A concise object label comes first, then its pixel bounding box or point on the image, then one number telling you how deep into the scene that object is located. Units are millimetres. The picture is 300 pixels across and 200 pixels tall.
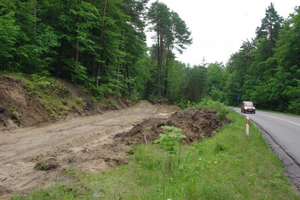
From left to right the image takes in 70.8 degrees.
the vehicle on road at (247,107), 29266
